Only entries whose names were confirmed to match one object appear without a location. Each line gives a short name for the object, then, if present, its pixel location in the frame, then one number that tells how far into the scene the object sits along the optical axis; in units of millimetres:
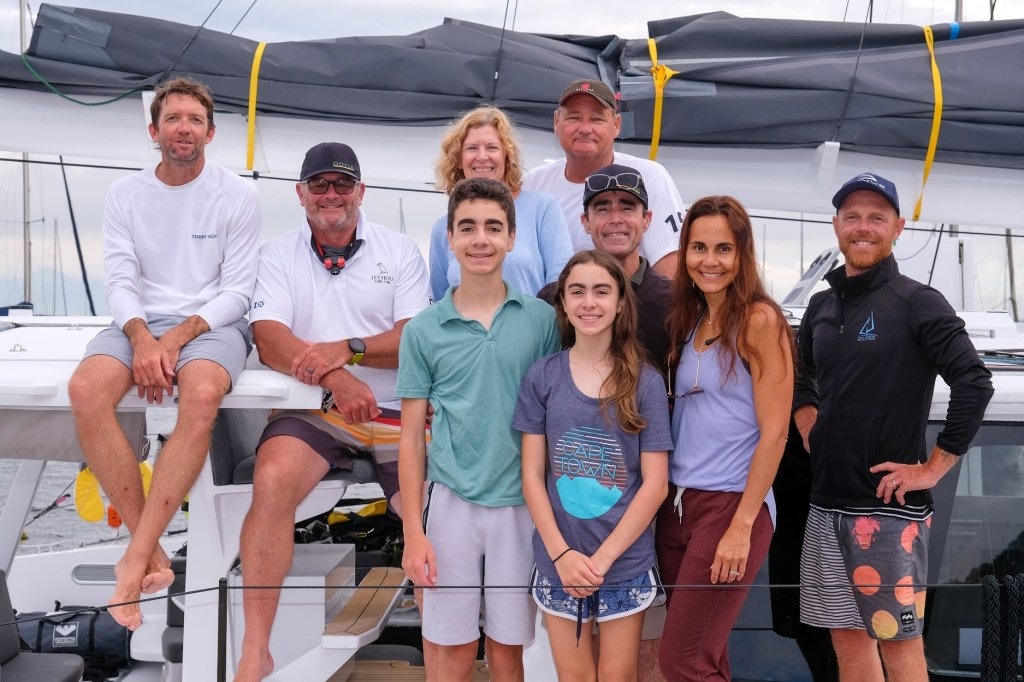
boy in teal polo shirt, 2686
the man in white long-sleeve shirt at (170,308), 2965
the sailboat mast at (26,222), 7573
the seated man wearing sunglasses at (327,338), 3049
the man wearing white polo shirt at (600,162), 3488
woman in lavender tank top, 2564
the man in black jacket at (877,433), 2680
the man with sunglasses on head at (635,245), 2867
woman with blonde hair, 3254
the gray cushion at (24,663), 3405
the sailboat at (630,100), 3842
